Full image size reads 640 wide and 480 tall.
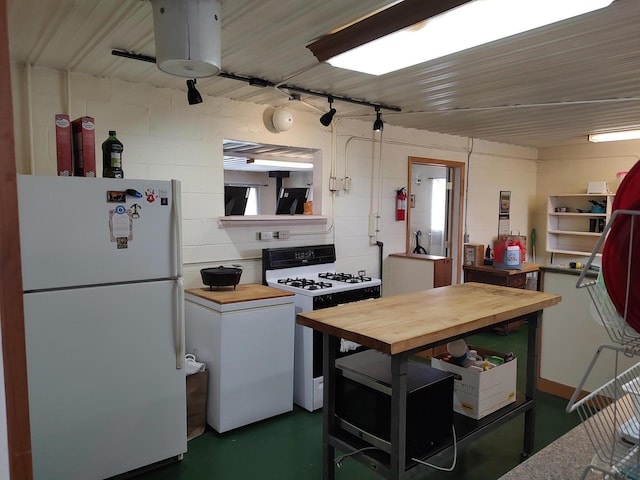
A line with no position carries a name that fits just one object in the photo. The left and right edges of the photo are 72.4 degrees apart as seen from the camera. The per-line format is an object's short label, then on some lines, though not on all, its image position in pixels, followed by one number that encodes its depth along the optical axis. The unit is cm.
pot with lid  322
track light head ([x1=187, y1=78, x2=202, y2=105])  262
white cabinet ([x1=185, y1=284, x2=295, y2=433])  294
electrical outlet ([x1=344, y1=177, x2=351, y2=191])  431
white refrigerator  218
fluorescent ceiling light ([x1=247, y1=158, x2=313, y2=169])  646
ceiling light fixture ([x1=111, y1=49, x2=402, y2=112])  251
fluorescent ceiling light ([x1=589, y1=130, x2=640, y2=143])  477
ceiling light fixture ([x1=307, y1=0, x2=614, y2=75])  166
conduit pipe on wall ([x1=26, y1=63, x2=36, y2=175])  274
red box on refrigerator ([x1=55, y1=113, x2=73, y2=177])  237
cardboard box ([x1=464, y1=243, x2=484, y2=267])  559
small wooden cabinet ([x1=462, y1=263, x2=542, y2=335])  507
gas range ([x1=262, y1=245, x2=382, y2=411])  332
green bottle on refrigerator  249
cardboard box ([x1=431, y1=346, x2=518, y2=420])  237
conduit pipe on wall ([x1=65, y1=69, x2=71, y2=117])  285
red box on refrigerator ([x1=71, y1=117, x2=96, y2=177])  243
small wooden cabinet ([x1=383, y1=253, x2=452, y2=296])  441
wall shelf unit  611
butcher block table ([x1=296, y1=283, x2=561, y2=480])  181
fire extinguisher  479
